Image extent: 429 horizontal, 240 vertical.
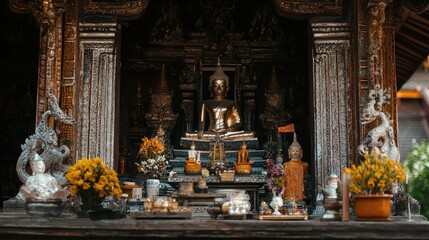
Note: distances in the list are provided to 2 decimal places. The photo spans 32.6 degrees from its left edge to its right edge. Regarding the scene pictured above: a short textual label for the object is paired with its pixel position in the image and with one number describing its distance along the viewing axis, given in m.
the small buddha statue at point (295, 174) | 10.23
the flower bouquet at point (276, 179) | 10.01
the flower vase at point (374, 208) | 6.11
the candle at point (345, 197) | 6.20
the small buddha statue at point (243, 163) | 11.00
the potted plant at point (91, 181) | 6.80
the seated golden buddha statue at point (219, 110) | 12.84
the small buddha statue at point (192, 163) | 11.06
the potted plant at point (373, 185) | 6.12
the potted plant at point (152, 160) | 10.66
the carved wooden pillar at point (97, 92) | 9.99
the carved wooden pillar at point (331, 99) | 9.91
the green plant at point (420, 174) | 17.12
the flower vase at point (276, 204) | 7.86
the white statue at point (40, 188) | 6.68
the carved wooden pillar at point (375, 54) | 9.61
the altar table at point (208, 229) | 5.50
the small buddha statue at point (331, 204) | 6.51
